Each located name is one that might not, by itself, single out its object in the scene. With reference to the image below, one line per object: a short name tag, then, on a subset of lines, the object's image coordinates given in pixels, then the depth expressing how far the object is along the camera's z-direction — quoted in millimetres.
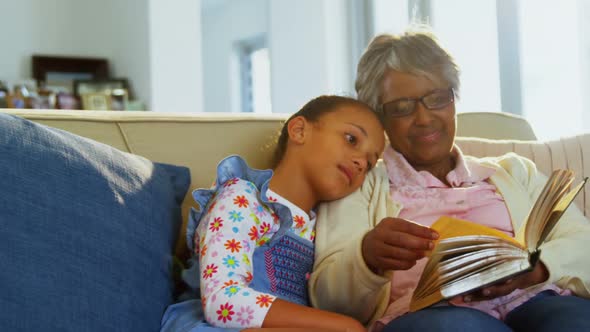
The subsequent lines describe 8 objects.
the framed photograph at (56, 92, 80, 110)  5223
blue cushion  936
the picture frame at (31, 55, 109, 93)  5559
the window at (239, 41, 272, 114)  6809
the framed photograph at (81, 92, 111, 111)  5285
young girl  1063
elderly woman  1086
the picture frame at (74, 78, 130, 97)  5391
